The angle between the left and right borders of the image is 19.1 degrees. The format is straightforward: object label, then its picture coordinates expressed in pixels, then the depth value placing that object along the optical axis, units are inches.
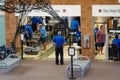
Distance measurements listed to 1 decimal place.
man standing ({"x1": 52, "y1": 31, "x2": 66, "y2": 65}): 729.6
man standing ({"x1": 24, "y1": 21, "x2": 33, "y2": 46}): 922.1
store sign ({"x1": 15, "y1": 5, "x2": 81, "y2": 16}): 792.9
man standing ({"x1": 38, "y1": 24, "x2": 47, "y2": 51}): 909.8
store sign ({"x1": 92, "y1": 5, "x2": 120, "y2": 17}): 773.9
